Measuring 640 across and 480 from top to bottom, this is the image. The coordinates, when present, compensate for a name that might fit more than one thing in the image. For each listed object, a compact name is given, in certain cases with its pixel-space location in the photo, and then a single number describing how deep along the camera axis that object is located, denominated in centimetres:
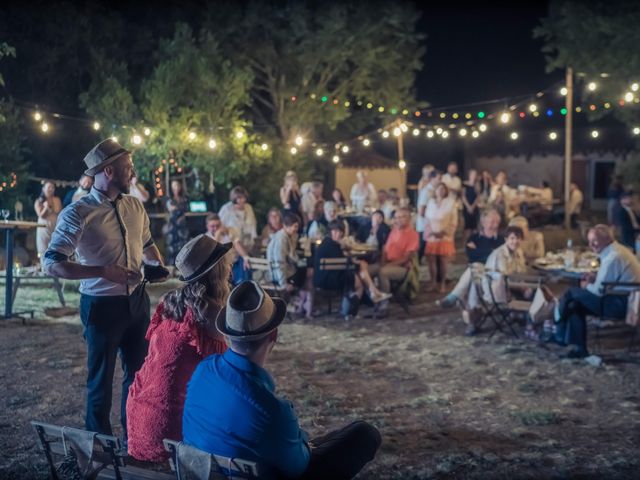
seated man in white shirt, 817
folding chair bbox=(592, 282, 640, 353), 809
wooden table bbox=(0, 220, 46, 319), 962
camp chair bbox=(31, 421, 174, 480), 368
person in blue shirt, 333
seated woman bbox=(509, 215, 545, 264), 1110
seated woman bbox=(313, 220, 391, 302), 1028
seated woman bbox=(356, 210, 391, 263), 1186
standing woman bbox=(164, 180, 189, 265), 1370
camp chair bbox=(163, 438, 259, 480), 329
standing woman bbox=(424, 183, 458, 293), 1227
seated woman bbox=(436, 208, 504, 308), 1092
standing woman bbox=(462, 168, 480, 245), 1510
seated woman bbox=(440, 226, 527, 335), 943
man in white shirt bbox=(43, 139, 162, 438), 482
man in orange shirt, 1100
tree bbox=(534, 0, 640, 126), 1956
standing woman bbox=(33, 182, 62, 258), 1229
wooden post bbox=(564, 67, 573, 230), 1984
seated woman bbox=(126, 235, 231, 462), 424
